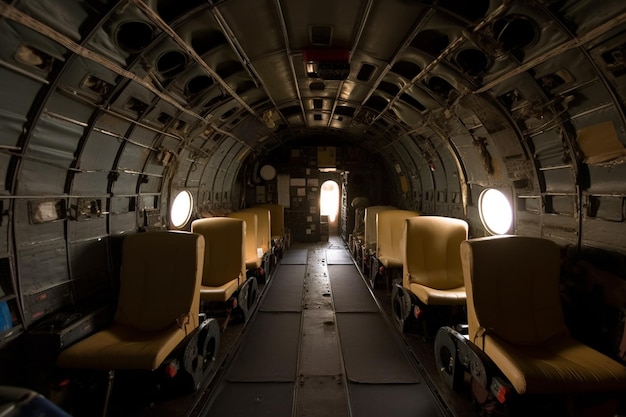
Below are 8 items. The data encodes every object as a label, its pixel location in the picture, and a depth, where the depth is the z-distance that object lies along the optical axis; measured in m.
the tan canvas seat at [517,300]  2.82
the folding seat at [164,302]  3.09
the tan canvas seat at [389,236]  6.64
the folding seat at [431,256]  4.61
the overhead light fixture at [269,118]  7.03
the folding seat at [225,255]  4.87
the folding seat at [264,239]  6.96
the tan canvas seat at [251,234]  6.73
